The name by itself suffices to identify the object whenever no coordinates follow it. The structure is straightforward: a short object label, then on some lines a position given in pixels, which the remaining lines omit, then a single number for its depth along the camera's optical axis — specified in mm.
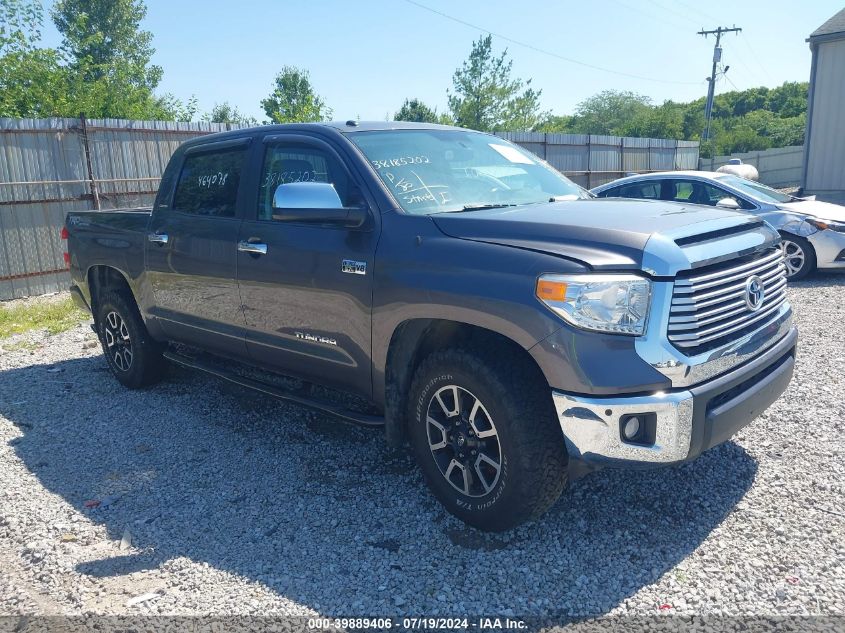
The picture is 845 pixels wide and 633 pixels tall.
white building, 19344
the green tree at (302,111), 22859
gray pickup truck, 2801
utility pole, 48656
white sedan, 8867
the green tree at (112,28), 47344
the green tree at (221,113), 55878
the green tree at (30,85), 15992
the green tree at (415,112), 52831
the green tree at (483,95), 44562
